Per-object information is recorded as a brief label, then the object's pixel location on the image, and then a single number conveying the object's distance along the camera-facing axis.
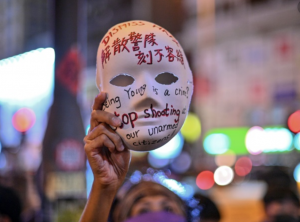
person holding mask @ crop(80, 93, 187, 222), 1.87
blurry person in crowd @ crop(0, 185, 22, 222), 3.96
